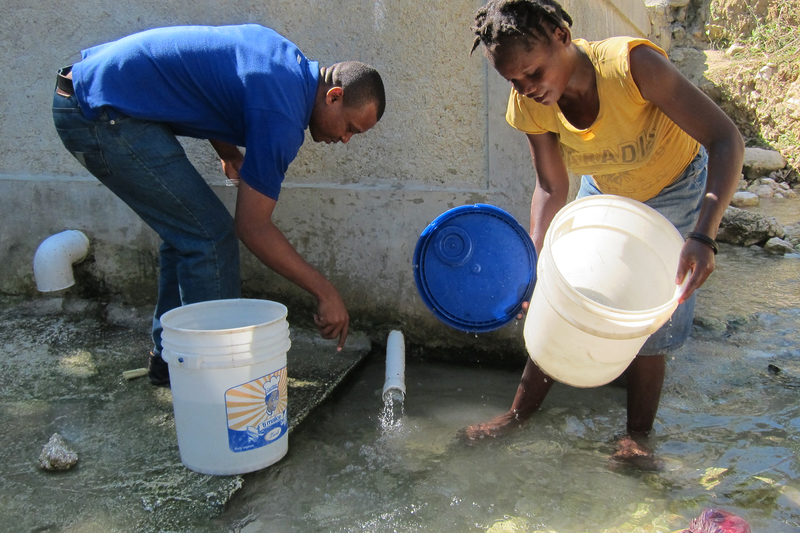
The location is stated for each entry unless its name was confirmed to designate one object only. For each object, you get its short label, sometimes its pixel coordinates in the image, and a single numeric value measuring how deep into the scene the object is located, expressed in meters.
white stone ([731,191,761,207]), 6.43
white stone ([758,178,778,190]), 7.19
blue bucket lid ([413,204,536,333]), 2.22
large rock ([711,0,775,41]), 8.59
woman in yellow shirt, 1.60
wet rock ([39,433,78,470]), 1.86
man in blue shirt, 1.93
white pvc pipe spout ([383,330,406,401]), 2.27
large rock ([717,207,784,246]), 5.12
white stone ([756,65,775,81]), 7.80
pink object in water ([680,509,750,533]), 1.53
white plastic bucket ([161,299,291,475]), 1.77
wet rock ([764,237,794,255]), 4.91
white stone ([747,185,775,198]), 6.99
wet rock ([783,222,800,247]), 5.16
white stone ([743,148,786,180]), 7.38
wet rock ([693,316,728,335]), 3.23
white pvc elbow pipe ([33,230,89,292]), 2.92
